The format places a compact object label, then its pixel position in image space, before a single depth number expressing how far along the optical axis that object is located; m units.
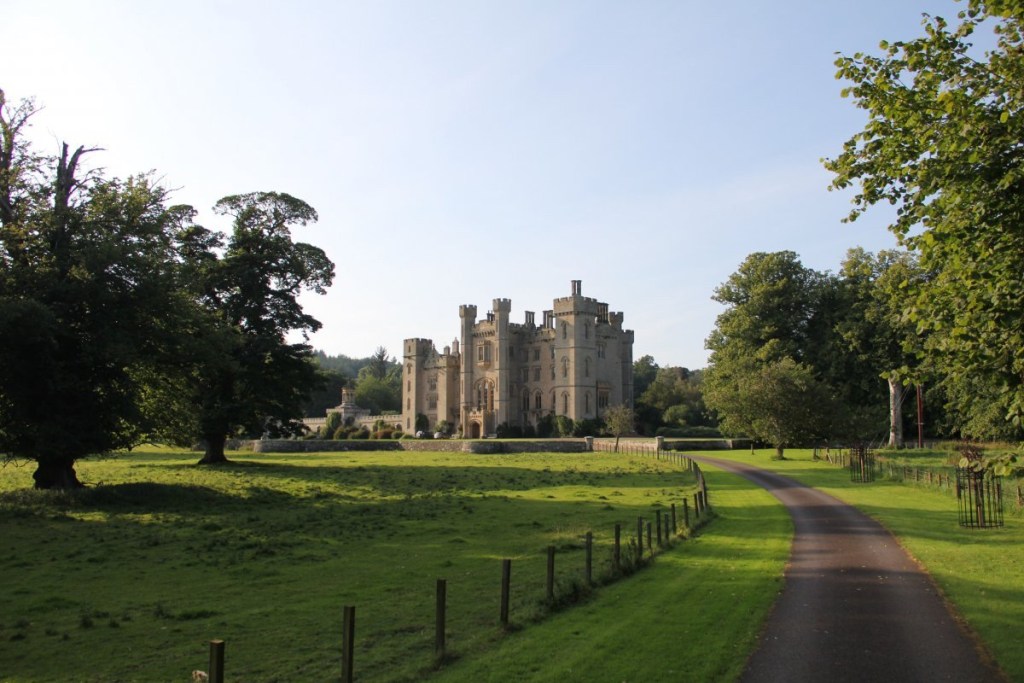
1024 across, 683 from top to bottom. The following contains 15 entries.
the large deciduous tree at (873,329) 55.09
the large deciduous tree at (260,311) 40.53
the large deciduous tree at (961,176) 11.02
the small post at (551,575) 11.60
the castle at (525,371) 93.25
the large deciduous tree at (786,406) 49.78
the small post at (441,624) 9.55
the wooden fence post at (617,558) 14.07
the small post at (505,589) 10.79
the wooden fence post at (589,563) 12.73
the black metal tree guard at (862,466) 33.92
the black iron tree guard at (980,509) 19.23
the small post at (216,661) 6.42
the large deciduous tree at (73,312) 24.55
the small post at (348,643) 8.09
